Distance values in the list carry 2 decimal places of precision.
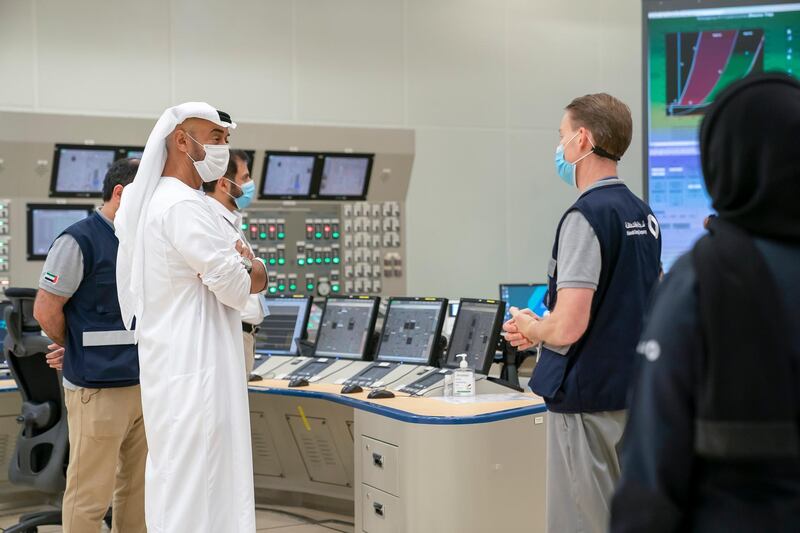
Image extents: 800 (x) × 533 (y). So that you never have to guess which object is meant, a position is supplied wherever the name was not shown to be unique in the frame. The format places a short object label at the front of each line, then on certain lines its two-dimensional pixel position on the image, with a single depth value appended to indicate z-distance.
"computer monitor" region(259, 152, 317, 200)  6.33
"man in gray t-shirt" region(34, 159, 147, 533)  3.19
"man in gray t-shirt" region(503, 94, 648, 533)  2.30
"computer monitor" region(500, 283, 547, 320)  6.37
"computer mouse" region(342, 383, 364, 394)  4.07
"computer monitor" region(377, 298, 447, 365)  4.34
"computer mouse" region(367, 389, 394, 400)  3.87
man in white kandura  2.65
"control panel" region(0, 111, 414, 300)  5.77
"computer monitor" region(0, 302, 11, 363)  4.91
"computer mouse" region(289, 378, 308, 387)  4.36
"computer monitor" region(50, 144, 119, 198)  5.83
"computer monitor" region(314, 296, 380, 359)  4.68
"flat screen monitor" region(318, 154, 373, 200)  6.50
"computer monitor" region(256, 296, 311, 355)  5.07
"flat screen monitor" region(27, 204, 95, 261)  5.82
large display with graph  7.05
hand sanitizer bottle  3.85
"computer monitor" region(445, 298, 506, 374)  3.97
